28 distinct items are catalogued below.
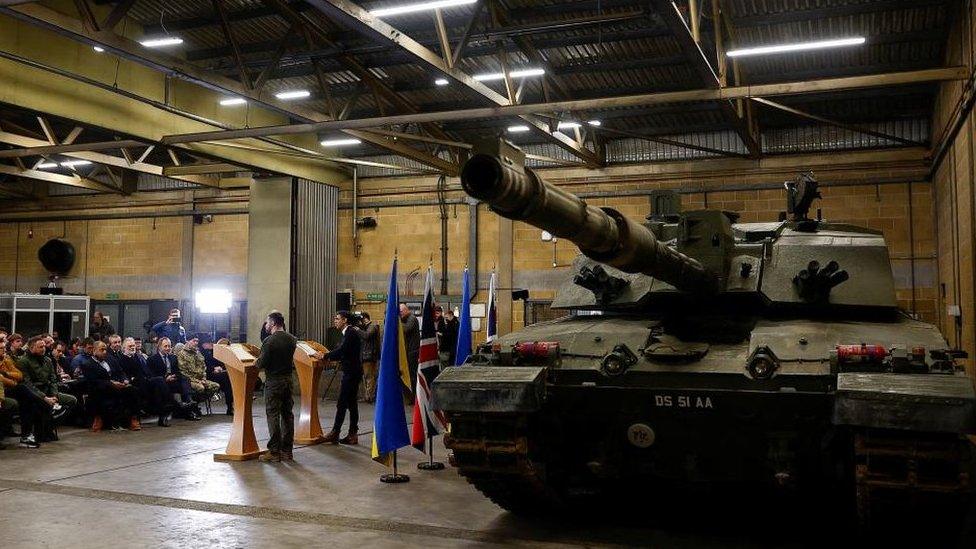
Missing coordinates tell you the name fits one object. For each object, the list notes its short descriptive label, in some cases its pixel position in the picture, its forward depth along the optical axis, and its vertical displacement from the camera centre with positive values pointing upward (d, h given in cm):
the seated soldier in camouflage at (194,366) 1370 -98
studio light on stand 2055 +6
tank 506 -50
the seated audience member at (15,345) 1131 -53
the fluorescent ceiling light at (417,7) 942 +332
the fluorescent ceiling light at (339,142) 1717 +329
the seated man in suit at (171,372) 1295 -102
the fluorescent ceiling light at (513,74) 1216 +330
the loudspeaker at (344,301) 1945 +9
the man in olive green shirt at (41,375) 1085 -91
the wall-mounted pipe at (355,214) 1963 +205
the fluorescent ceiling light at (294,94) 1357 +332
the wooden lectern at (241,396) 968 -103
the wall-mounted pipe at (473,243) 1862 +134
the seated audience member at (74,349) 1466 -78
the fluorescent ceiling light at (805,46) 1063 +318
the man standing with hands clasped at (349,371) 1069 -81
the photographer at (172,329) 1648 -47
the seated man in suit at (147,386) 1255 -120
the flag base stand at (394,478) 845 -168
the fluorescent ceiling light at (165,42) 1121 +339
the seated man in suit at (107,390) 1204 -121
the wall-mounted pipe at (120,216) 2112 +228
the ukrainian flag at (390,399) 822 -90
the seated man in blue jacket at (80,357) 1191 -72
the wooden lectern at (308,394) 1106 -114
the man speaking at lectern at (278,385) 945 -87
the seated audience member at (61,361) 1291 -88
